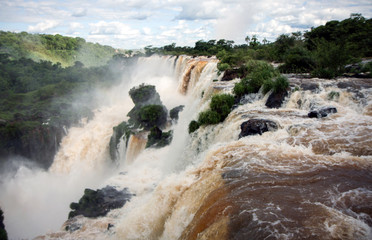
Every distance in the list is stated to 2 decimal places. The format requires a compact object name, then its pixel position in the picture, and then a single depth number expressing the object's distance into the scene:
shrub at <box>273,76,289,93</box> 12.48
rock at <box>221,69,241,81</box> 19.06
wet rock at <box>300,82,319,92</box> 12.73
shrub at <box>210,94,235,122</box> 12.76
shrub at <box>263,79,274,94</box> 13.12
